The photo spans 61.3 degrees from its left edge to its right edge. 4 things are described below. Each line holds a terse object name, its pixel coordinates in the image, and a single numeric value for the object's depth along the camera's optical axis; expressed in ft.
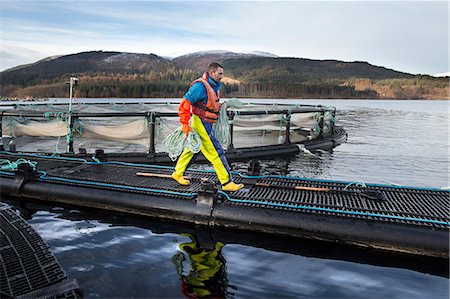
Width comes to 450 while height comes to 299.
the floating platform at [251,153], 35.58
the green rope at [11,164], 26.18
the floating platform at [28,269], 12.03
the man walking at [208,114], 21.06
